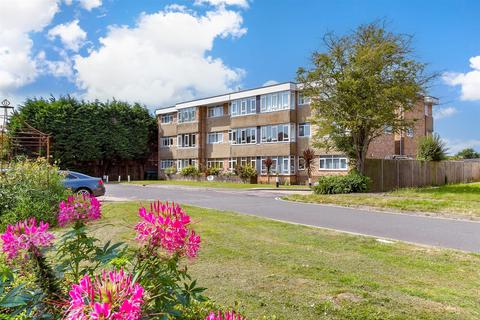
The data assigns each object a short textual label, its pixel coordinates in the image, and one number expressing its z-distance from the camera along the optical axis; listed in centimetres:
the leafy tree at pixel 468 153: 7504
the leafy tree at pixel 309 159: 3678
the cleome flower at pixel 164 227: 226
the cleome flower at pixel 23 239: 268
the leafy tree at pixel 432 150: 3388
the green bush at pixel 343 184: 2302
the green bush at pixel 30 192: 1056
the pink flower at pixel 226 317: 157
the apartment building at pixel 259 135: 3934
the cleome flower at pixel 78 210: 335
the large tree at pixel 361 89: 2388
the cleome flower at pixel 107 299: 150
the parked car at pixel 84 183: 1759
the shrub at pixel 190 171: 4862
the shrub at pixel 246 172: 4134
